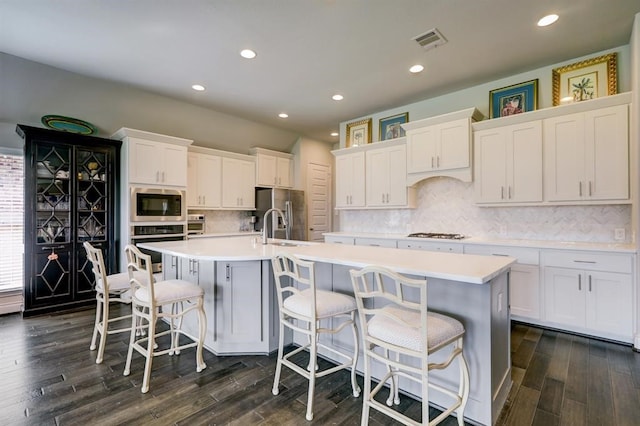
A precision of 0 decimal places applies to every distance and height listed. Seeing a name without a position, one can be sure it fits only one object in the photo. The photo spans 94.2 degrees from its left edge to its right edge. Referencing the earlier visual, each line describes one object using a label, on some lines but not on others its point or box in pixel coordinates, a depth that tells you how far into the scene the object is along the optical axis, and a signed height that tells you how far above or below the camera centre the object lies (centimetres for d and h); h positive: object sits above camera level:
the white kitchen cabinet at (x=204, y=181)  500 +57
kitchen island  174 -59
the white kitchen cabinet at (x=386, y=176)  462 +59
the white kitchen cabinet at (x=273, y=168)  591 +94
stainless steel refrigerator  583 +7
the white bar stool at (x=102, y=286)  254 -67
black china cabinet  359 +2
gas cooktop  391 -32
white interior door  672 +31
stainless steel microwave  413 +14
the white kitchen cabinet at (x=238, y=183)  546 +58
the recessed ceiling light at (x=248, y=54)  325 +178
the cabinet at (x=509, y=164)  346 +59
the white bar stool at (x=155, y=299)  220 -67
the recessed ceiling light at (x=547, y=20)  266 +175
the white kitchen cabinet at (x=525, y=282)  321 -78
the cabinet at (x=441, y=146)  389 +92
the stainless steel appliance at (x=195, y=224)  505 -17
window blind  372 -8
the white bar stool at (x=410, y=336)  145 -65
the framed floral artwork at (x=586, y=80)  322 +150
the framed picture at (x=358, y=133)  537 +149
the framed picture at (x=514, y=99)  368 +145
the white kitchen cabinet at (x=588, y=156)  299 +60
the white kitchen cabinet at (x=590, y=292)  277 -80
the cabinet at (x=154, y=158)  412 +83
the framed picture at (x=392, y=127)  490 +147
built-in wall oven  412 -29
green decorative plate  376 +118
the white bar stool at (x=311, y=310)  188 -65
